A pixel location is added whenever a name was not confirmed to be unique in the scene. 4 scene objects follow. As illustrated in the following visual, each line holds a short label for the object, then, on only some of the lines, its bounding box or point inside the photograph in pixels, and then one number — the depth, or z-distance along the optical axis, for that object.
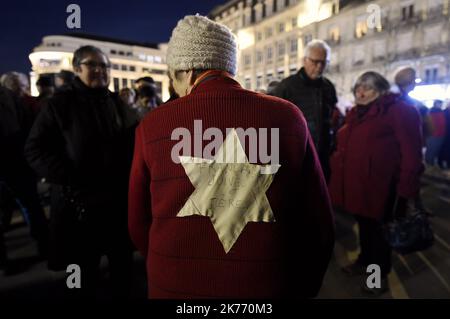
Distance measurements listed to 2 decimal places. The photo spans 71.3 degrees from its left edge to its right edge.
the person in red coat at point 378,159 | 2.96
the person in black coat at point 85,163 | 2.45
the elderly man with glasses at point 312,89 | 3.30
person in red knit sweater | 1.24
